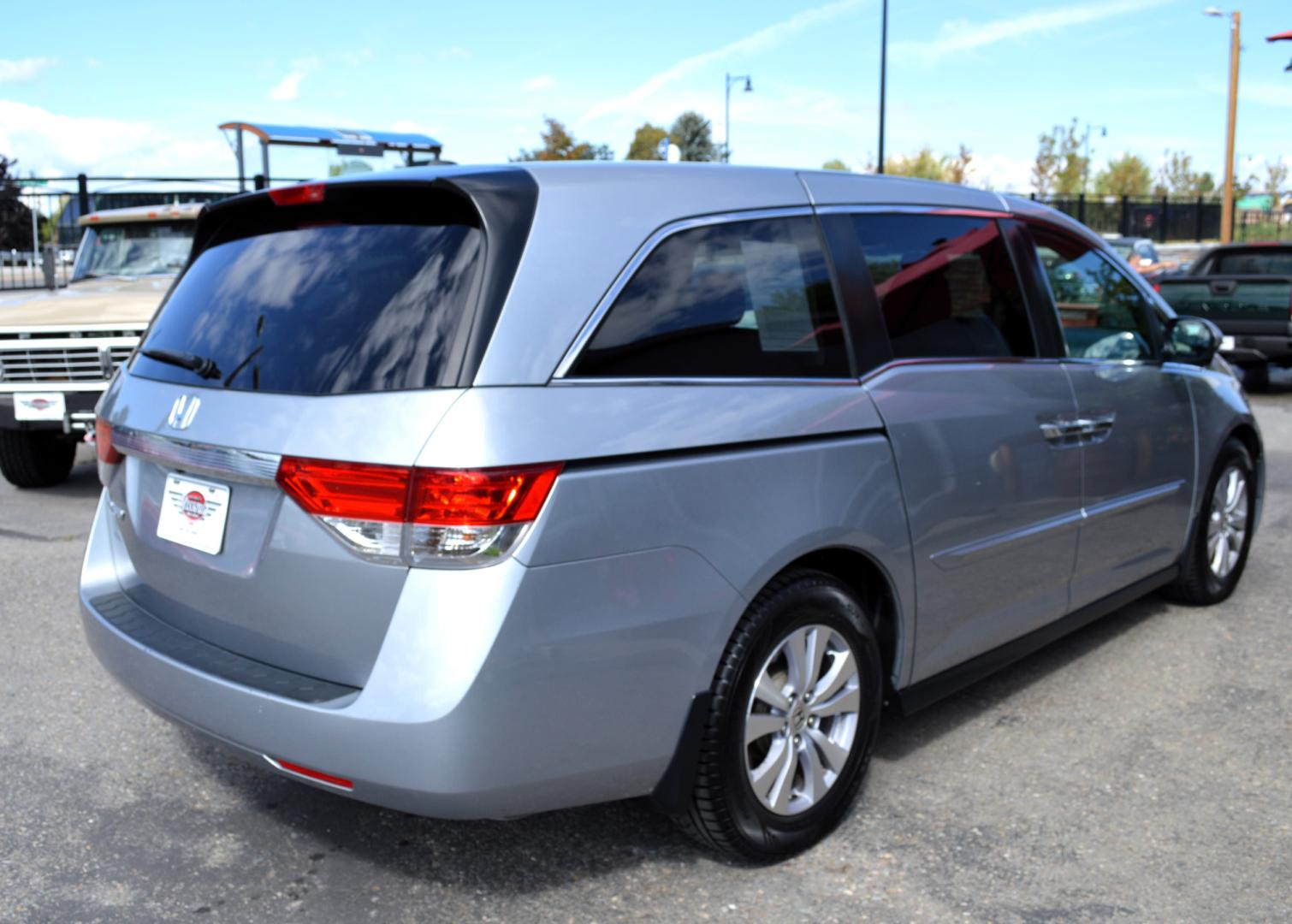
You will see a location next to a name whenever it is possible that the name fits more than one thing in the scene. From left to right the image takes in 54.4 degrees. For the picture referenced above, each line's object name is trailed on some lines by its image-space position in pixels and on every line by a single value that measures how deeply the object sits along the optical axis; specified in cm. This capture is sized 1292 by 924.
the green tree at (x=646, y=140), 4672
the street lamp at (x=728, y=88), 3912
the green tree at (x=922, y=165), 5047
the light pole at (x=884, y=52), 3212
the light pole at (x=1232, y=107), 3102
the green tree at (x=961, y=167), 5522
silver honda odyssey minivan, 253
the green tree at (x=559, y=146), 3231
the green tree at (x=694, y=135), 4569
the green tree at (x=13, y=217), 1994
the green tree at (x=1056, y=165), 5700
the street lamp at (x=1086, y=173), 5822
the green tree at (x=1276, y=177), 6306
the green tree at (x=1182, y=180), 6291
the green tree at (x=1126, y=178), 6066
